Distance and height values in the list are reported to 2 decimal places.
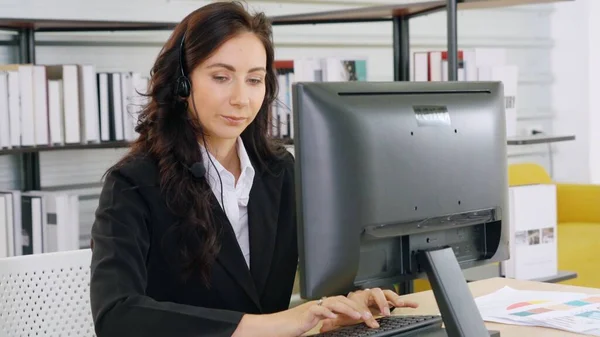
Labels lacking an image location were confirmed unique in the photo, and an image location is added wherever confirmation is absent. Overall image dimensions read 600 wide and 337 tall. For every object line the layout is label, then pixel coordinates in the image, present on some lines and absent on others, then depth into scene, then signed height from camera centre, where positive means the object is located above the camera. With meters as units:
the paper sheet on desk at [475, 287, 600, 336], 1.81 -0.36
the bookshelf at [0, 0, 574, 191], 3.51 +0.50
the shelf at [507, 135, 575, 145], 4.13 +0.00
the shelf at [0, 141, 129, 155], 3.40 +0.01
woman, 1.62 -0.11
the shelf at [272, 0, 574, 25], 3.44 +0.53
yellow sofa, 4.45 -0.47
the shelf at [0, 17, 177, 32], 3.53 +0.51
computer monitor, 1.33 -0.06
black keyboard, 1.59 -0.33
